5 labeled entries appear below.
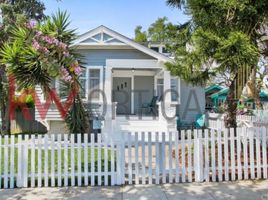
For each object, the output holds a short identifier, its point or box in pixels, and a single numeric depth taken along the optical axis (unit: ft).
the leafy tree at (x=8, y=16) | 41.68
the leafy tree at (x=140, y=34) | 161.99
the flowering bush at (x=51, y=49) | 20.62
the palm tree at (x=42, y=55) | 20.76
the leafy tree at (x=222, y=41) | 18.84
